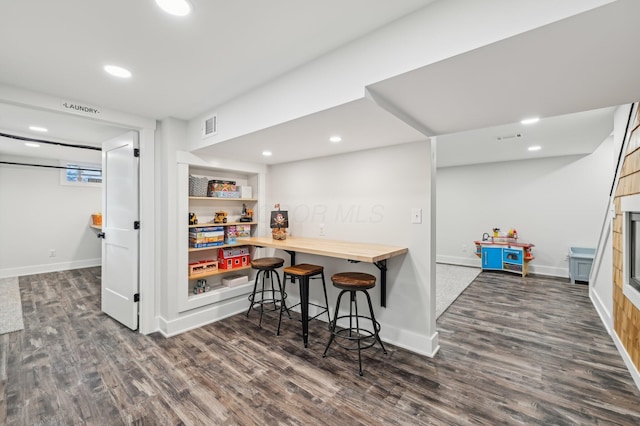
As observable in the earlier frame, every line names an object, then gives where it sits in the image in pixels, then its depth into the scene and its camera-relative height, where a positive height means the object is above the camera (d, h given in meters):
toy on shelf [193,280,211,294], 3.26 -0.90
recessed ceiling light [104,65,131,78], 1.86 +0.97
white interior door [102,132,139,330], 2.93 -0.20
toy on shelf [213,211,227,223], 3.48 -0.07
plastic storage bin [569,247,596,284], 4.59 -0.88
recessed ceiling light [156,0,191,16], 1.26 +0.96
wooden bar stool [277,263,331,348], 2.60 -0.65
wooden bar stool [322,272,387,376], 2.31 -0.63
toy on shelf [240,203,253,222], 3.77 -0.03
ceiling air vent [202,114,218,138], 2.60 +0.82
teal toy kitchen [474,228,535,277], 5.23 -0.78
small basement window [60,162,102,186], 5.66 +0.79
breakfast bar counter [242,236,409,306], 2.20 -0.33
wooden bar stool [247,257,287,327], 3.08 -0.62
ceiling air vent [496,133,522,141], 3.70 +1.05
